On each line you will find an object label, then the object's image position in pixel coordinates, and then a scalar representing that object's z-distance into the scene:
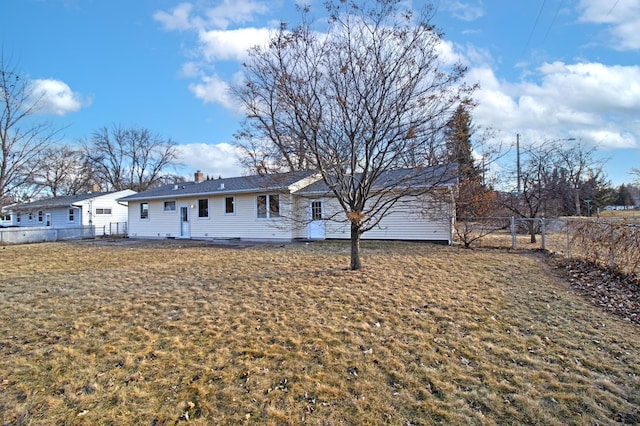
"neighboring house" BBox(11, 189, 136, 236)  26.66
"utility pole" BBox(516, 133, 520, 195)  16.87
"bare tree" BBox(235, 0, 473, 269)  7.21
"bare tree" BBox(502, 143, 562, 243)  14.94
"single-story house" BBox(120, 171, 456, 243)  14.54
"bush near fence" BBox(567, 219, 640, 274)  6.75
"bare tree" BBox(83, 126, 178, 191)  40.56
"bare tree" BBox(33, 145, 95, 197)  36.72
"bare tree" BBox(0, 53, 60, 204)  11.74
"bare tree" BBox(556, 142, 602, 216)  19.73
